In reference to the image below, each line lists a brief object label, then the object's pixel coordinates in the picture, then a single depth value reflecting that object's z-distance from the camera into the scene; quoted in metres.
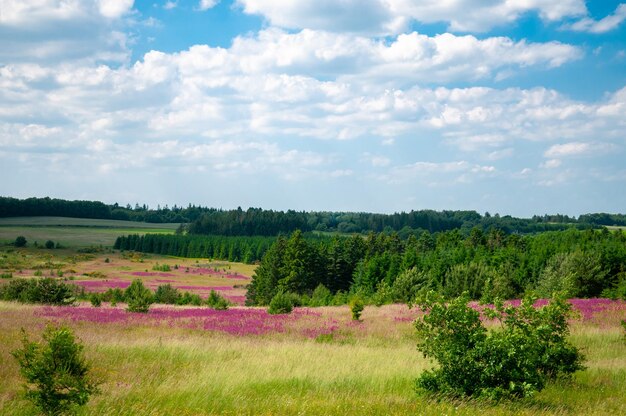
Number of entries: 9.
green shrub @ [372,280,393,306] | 48.12
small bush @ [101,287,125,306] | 44.45
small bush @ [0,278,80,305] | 33.50
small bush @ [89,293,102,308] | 35.65
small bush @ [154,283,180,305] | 48.59
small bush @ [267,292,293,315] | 33.46
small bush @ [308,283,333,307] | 54.62
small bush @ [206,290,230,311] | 37.09
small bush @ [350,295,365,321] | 29.04
